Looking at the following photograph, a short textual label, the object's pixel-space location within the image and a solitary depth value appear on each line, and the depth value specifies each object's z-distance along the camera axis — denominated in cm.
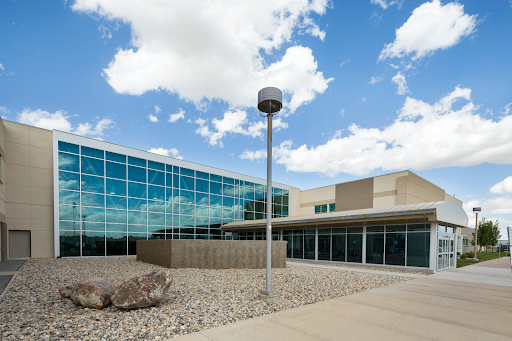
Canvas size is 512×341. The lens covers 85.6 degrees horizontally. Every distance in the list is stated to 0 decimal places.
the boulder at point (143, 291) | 639
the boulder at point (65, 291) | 753
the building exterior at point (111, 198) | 1977
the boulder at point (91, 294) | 656
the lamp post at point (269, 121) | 780
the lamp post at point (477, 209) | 2942
